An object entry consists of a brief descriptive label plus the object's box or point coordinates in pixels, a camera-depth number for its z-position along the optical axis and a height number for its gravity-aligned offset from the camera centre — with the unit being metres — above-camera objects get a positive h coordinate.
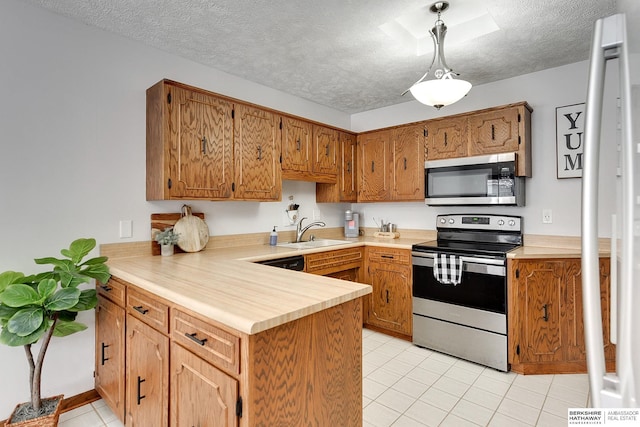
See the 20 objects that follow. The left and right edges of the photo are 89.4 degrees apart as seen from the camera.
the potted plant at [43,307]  1.46 -0.44
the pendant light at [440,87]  1.90 +0.75
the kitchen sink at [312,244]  3.08 -0.31
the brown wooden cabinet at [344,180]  3.64 +0.38
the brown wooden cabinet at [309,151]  3.05 +0.62
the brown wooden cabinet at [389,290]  3.03 -0.75
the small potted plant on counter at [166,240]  2.36 -0.19
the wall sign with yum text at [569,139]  2.69 +0.60
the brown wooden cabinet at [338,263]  2.83 -0.47
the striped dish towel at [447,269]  2.67 -0.48
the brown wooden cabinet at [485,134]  2.74 +0.71
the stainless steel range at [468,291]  2.51 -0.66
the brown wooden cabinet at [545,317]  2.38 -0.79
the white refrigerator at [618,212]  0.58 +0.00
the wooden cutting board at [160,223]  2.42 -0.07
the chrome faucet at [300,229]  3.43 -0.17
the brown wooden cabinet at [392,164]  3.35 +0.53
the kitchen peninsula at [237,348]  1.04 -0.51
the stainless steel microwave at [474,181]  2.77 +0.28
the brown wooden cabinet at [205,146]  2.23 +0.51
